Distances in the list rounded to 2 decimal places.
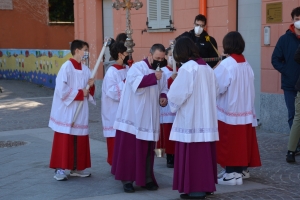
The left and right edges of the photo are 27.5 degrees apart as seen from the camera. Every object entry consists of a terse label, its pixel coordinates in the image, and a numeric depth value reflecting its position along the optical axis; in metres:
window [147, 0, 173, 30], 13.70
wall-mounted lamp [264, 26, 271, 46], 10.68
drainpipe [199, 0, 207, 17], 12.28
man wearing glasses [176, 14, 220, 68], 9.32
